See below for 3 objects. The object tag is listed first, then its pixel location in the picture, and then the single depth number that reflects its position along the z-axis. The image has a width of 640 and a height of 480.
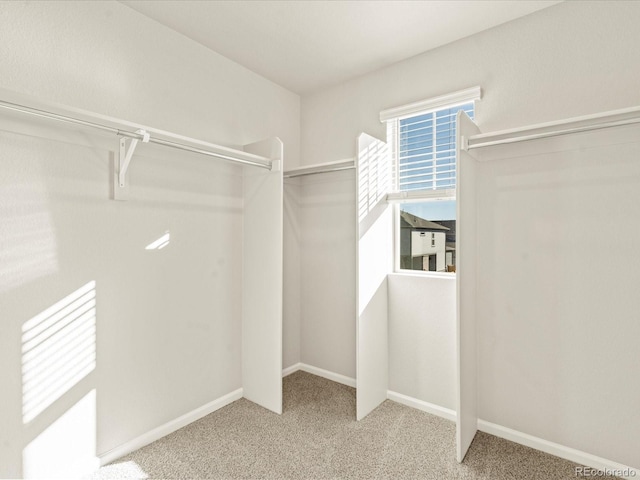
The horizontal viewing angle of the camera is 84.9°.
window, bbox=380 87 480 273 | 2.42
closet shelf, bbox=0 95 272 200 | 1.47
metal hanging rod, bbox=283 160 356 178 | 2.50
